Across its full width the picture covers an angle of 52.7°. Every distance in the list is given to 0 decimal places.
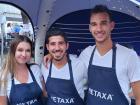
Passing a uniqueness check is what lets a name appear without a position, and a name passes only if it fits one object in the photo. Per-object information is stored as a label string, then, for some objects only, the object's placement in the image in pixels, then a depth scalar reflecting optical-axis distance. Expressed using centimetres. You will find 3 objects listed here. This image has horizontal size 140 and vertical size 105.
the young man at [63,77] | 91
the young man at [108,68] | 82
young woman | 91
